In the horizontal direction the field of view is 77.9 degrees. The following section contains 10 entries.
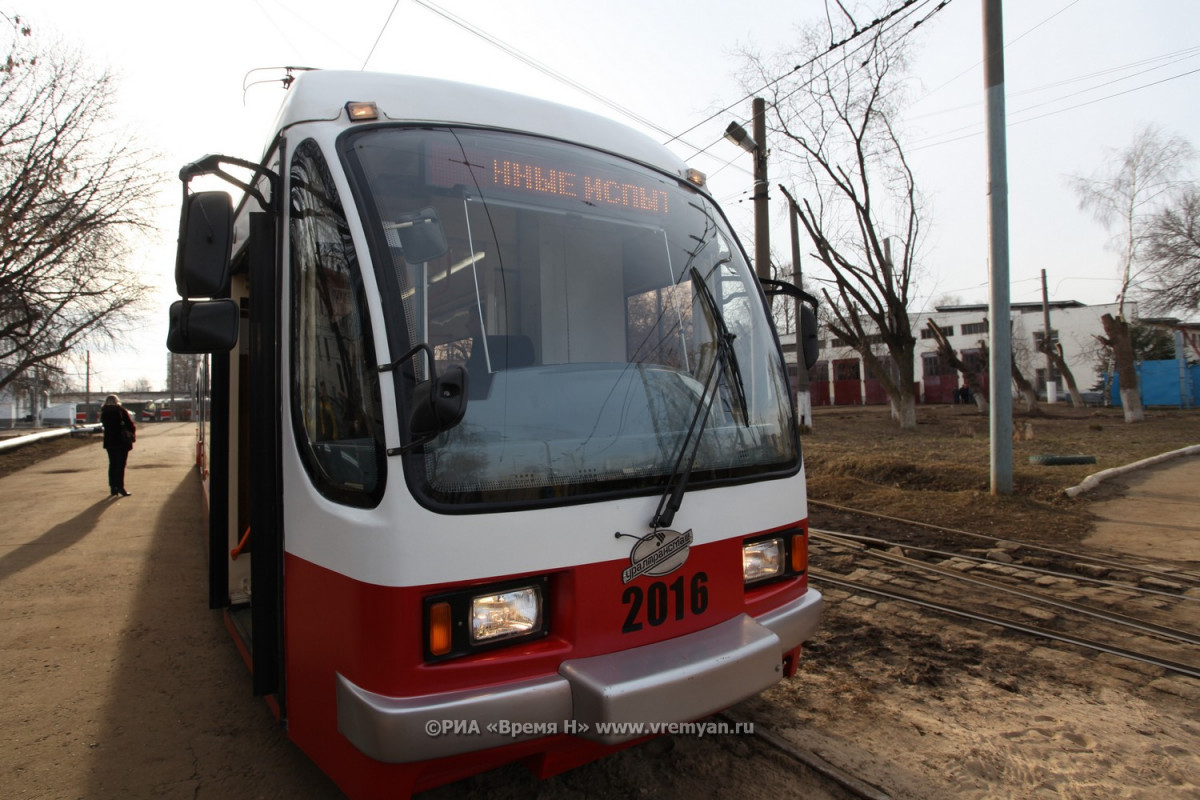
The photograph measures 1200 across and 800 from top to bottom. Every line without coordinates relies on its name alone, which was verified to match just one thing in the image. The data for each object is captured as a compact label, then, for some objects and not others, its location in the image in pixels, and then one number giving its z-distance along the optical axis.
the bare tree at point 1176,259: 29.41
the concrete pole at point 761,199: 14.33
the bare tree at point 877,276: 20.33
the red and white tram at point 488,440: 2.21
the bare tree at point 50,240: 19.34
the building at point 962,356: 50.88
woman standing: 11.60
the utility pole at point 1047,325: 35.56
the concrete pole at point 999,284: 8.95
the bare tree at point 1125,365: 20.38
